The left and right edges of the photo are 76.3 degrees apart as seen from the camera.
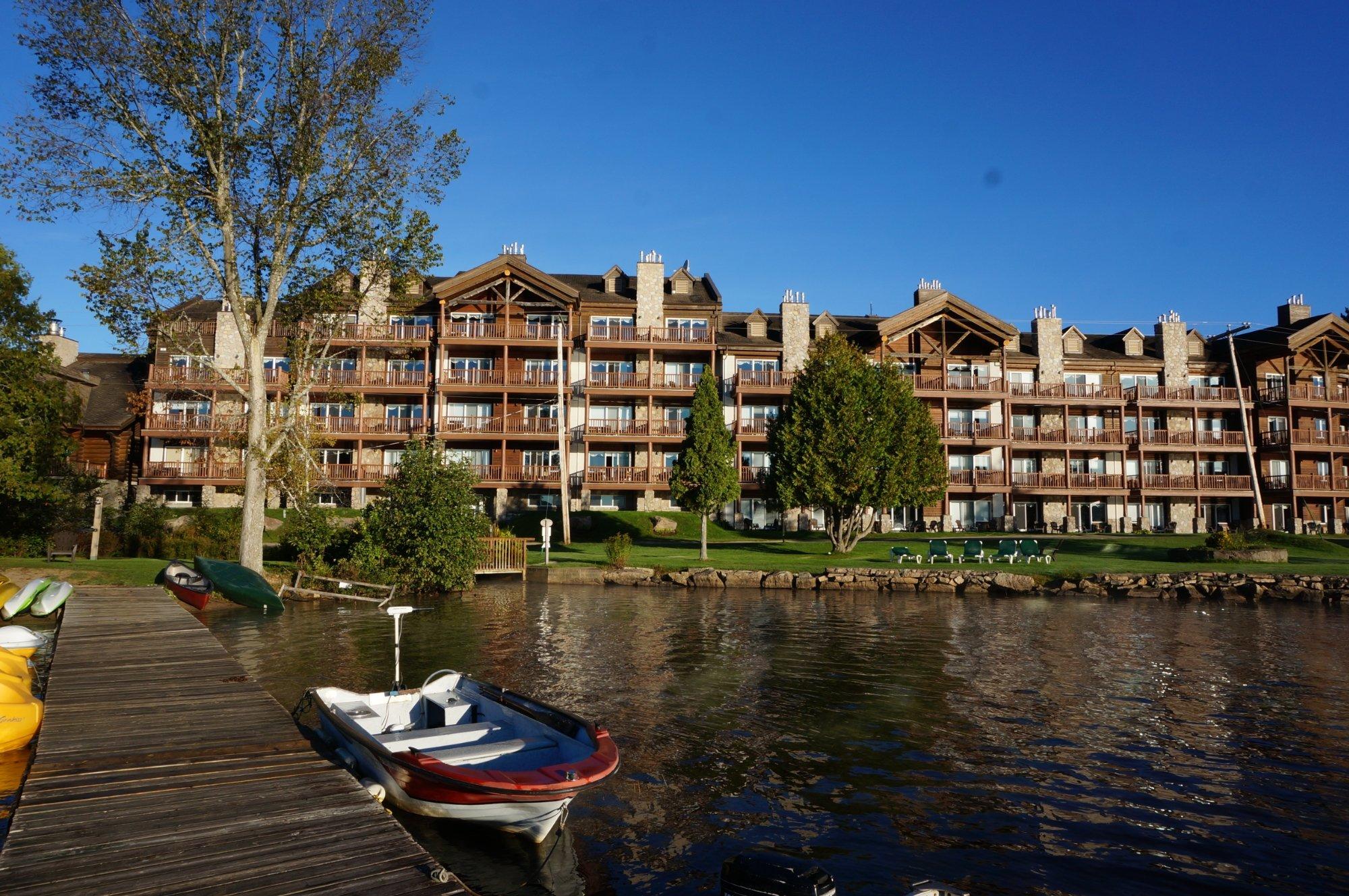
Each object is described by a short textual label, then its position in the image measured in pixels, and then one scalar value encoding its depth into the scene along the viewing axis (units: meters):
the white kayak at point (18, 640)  14.99
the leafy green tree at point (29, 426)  30.36
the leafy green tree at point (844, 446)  39.22
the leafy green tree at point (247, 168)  25.72
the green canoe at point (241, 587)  25.27
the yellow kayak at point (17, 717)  10.84
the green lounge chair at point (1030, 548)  37.25
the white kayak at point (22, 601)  21.05
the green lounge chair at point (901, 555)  37.28
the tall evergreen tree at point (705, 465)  40.47
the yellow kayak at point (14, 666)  12.24
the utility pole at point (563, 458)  46.41
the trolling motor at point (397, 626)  11.86
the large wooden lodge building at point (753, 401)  52.41
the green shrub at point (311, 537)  30.02
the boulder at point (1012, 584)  32.41
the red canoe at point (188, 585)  24.80
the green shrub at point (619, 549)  35.34
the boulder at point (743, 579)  34.03
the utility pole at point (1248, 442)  53.09
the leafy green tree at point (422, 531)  29.73
